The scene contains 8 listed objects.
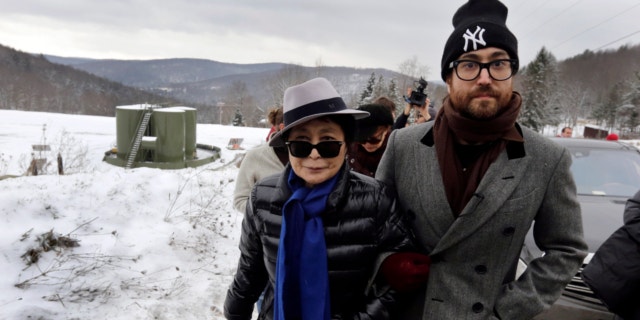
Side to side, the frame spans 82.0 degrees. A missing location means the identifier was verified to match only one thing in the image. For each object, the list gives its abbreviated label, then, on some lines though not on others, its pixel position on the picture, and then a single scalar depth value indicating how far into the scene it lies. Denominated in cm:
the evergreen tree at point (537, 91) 4775
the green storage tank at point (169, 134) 2658
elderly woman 178
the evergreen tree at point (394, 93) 5141
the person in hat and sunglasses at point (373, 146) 374
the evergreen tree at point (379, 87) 5785
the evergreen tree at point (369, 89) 5409
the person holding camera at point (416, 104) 516
